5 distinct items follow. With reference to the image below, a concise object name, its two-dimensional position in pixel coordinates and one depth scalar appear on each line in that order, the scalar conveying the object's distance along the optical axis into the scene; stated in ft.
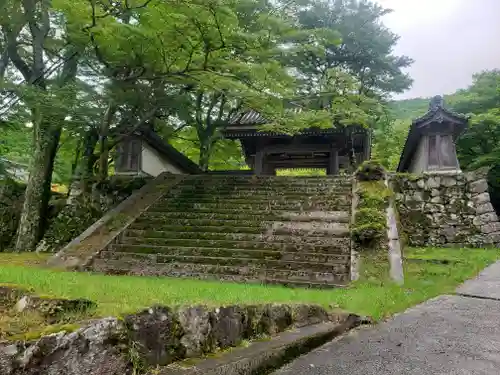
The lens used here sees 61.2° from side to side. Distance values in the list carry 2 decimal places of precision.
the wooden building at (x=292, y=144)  54.60
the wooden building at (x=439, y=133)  43.65
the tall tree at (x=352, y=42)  65.41
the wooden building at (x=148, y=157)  46.80
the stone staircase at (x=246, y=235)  25.39
